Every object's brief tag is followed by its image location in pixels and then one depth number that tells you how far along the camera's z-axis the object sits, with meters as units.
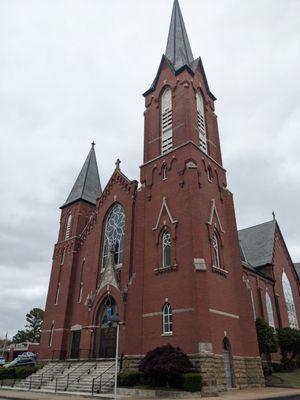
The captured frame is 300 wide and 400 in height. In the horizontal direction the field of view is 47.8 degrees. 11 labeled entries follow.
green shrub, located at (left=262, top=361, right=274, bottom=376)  26.98
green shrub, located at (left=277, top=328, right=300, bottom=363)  31.56
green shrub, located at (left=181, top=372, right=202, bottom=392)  17.20
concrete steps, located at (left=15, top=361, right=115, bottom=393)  20.33
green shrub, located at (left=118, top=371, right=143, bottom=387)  19.03
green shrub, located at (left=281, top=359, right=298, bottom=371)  31.83
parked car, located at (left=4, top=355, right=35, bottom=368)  35.06
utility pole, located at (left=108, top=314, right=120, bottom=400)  14.94
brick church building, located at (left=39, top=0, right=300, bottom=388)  21.59
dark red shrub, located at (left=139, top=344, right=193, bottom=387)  17.64
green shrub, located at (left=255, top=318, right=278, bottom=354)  27.56
